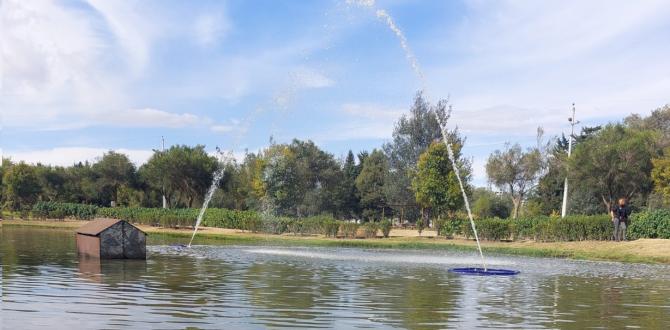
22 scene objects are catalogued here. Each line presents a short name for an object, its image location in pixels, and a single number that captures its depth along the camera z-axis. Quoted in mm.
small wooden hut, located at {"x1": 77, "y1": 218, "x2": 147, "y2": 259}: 20500
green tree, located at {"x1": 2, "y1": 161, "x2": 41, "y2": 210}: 74375
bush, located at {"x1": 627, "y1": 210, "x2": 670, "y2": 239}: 34812
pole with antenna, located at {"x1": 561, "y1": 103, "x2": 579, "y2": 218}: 61075
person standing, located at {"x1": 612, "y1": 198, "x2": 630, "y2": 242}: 35156
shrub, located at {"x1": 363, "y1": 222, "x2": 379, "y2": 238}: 45375
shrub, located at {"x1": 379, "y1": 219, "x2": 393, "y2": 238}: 45562
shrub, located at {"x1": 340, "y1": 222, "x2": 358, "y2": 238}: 45350
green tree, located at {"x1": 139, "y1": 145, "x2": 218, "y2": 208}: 73625
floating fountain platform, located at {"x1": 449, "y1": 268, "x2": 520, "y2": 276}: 19728
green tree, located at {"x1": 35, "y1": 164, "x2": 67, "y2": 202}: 86750
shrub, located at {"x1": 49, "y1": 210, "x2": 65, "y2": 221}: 63562
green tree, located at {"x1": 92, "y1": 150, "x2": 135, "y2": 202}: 81062
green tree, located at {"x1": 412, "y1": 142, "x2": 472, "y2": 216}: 49906
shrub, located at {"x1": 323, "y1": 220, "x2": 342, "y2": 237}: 45281
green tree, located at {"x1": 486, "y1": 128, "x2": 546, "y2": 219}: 77875
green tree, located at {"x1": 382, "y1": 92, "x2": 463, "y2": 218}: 64650
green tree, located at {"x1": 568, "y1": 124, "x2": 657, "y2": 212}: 54719
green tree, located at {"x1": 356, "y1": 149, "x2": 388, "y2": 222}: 80375
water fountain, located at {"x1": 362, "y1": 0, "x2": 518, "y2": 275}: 19797
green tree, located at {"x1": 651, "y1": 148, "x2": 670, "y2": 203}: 52528
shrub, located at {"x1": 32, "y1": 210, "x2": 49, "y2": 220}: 64250
